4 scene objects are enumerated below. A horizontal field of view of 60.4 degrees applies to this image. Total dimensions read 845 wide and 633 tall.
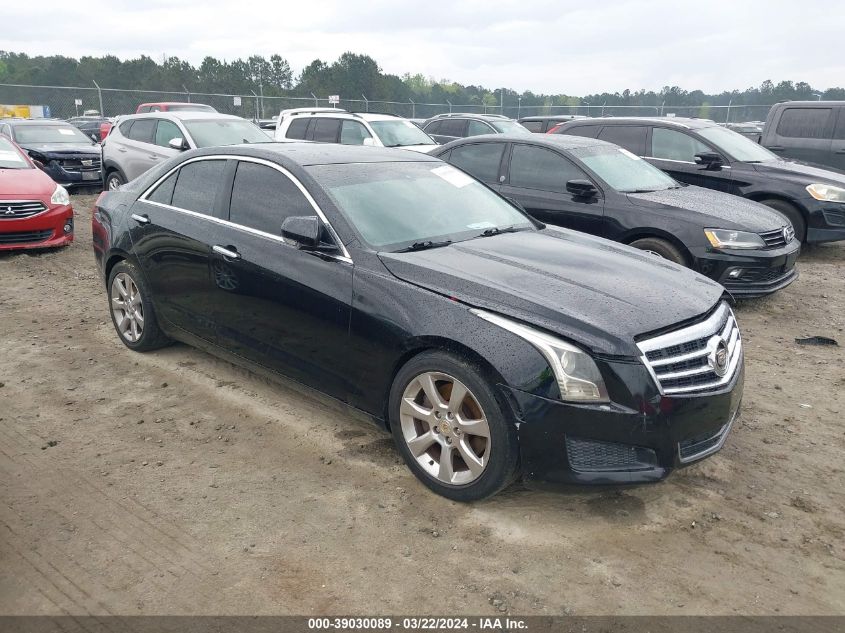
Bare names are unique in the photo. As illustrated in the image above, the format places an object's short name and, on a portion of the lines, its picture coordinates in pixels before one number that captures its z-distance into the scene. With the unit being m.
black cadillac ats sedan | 3.25
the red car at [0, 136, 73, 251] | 8.94
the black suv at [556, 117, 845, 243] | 9.24
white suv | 13.20
